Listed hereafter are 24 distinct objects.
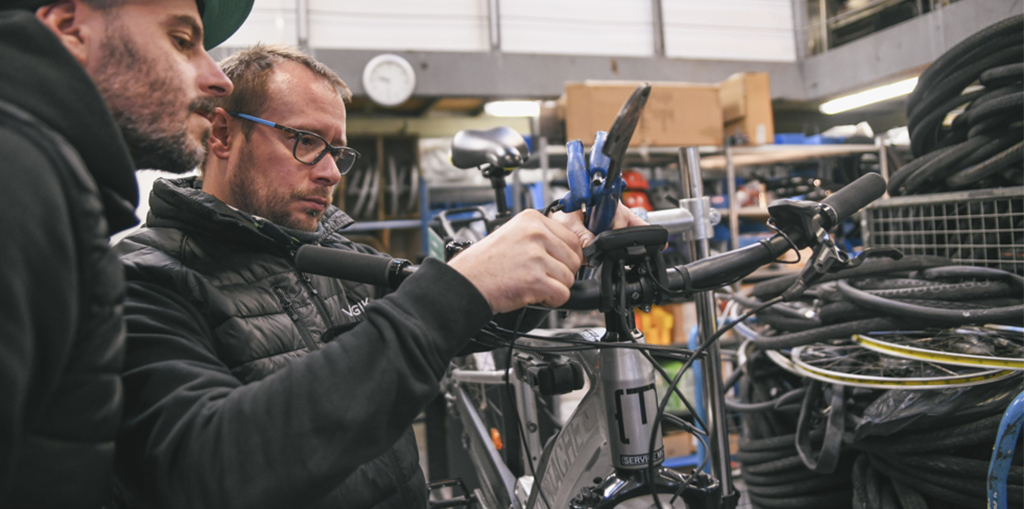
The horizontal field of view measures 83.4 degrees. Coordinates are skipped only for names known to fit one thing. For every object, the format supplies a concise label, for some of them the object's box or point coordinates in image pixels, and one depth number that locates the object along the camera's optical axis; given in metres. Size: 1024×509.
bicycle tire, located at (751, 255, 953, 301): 1.34
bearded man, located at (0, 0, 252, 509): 0.38
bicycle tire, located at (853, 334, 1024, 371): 0.99
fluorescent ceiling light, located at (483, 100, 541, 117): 4.95
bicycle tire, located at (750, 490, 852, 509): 1.41
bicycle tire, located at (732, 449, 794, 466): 1.47
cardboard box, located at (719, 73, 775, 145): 3.78
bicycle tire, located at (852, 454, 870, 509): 1.27
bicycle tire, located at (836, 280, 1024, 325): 1.10
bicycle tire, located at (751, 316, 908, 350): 1.25
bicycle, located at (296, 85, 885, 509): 0.66
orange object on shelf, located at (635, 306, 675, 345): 3.71
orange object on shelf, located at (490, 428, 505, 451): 1.58
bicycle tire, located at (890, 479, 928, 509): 1.18
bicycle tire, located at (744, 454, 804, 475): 1.42
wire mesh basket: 1.31
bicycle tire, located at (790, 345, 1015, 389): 1.06
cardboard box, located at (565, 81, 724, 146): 3.43
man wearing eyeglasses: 0.53
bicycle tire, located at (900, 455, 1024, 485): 1.03
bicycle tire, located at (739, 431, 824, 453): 1.45
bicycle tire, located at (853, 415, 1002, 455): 1.07
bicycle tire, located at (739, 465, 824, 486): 1.42
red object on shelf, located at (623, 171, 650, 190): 3.76
